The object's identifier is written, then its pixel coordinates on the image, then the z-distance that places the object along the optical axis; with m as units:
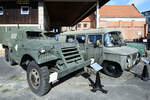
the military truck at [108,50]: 3.88
